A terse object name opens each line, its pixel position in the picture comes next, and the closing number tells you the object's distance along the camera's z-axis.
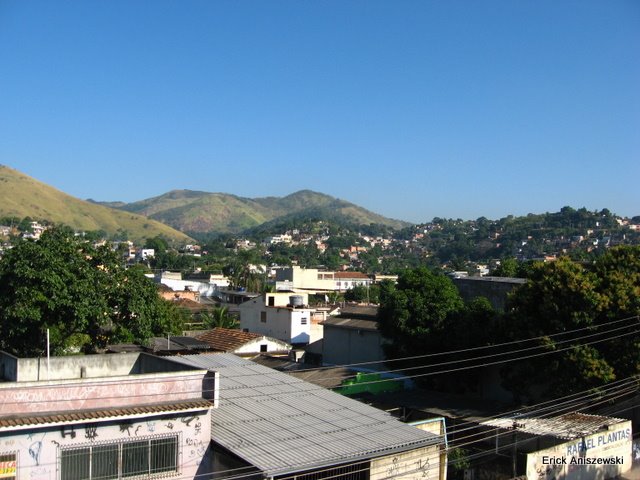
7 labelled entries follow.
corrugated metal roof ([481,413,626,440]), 17.89
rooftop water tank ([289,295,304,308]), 44.33
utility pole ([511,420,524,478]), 17.03
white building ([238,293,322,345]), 42.44
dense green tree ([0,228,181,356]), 20.64
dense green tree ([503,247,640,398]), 22.02
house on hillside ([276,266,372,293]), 94.66
